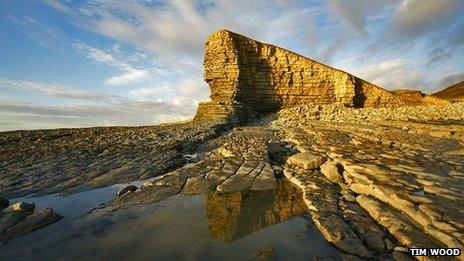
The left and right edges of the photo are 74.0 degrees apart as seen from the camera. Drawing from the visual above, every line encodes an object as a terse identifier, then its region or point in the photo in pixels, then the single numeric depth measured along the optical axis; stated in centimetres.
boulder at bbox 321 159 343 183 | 849
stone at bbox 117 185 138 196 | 778
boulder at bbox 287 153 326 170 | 970
